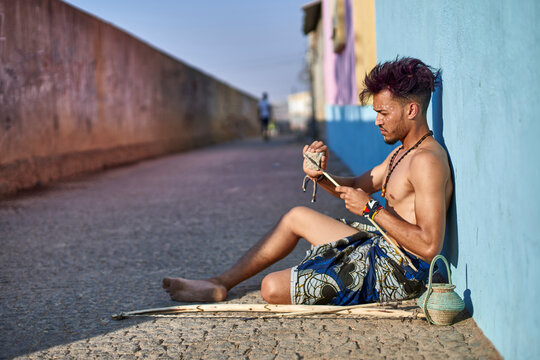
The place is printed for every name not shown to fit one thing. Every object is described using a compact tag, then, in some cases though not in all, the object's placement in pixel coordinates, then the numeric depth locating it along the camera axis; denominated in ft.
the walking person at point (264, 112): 75.05
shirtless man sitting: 7.86
